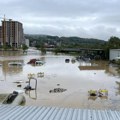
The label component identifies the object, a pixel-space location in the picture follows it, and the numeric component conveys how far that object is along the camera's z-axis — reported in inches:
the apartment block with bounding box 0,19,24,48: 3963.1
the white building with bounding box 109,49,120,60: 1489.6
